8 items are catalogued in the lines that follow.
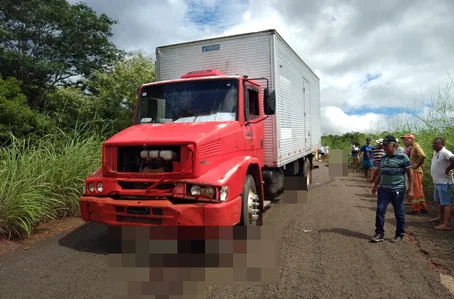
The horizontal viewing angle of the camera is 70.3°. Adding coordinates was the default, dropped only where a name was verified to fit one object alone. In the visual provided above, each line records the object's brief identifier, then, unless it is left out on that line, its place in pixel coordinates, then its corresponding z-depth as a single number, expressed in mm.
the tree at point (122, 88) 11672
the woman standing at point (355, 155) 17916
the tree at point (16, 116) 9055
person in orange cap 7020
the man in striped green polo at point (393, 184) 5125
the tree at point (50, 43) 13906
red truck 3930
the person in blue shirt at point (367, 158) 13516
